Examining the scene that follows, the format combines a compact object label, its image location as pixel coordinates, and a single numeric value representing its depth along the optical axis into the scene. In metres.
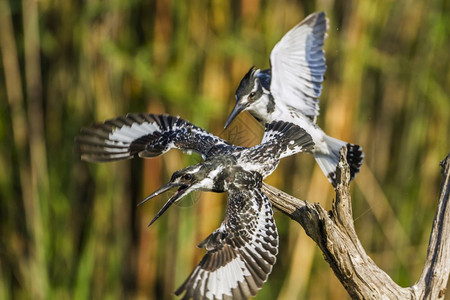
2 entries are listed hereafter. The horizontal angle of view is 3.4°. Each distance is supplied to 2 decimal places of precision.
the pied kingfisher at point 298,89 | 12.04
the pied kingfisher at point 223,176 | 11.74
